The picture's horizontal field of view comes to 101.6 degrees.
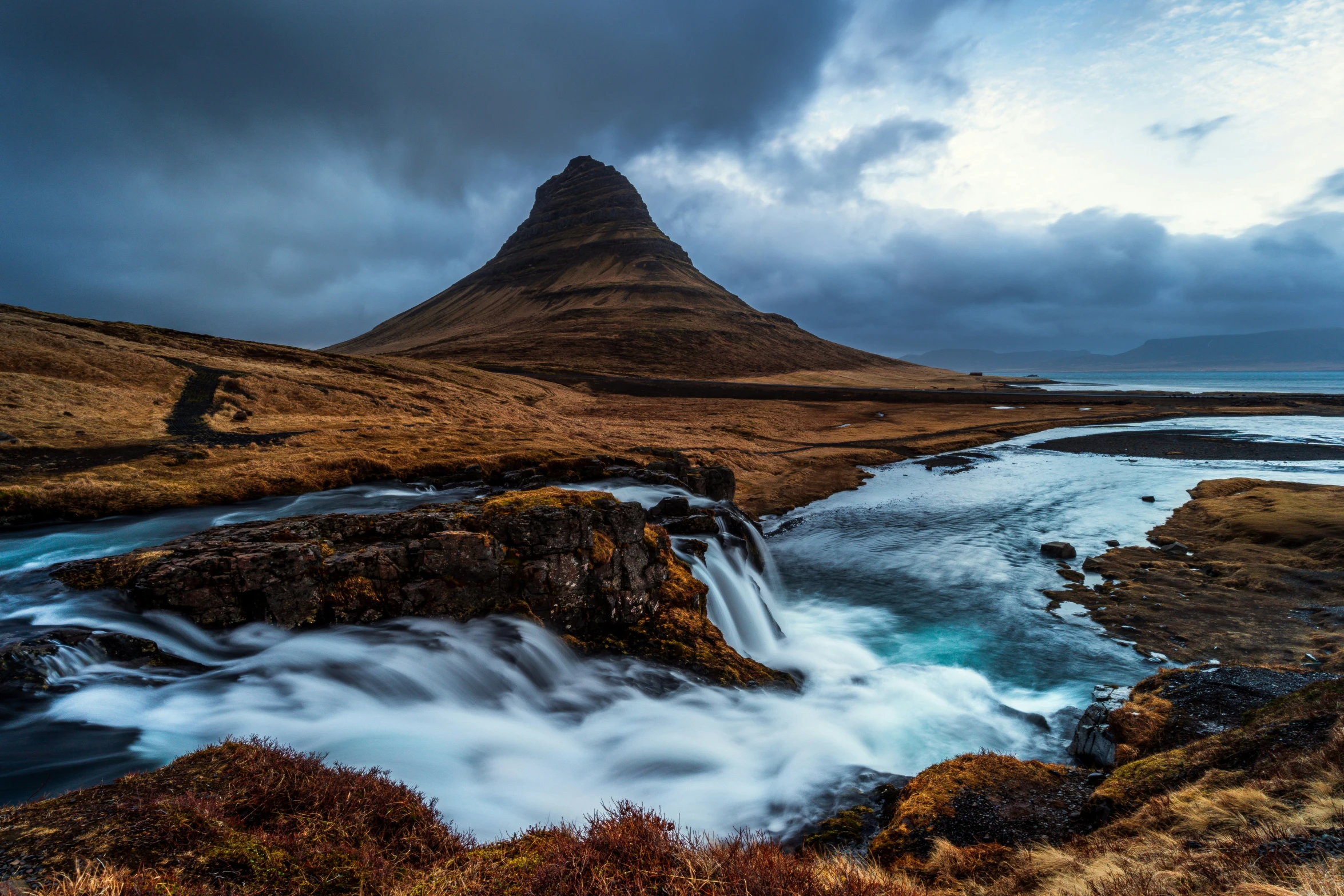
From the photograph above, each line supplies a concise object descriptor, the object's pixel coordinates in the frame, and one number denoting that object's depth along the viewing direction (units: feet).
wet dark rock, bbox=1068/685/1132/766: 30.14
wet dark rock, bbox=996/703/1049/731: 40.31
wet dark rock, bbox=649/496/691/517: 69.26
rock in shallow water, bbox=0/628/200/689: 26.68
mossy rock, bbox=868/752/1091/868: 22.91
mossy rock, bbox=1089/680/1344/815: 21.71
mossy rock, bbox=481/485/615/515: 44.80
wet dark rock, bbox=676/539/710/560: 60.34
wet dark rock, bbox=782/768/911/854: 26.35
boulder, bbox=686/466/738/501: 91.30
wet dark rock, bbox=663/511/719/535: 66.08
